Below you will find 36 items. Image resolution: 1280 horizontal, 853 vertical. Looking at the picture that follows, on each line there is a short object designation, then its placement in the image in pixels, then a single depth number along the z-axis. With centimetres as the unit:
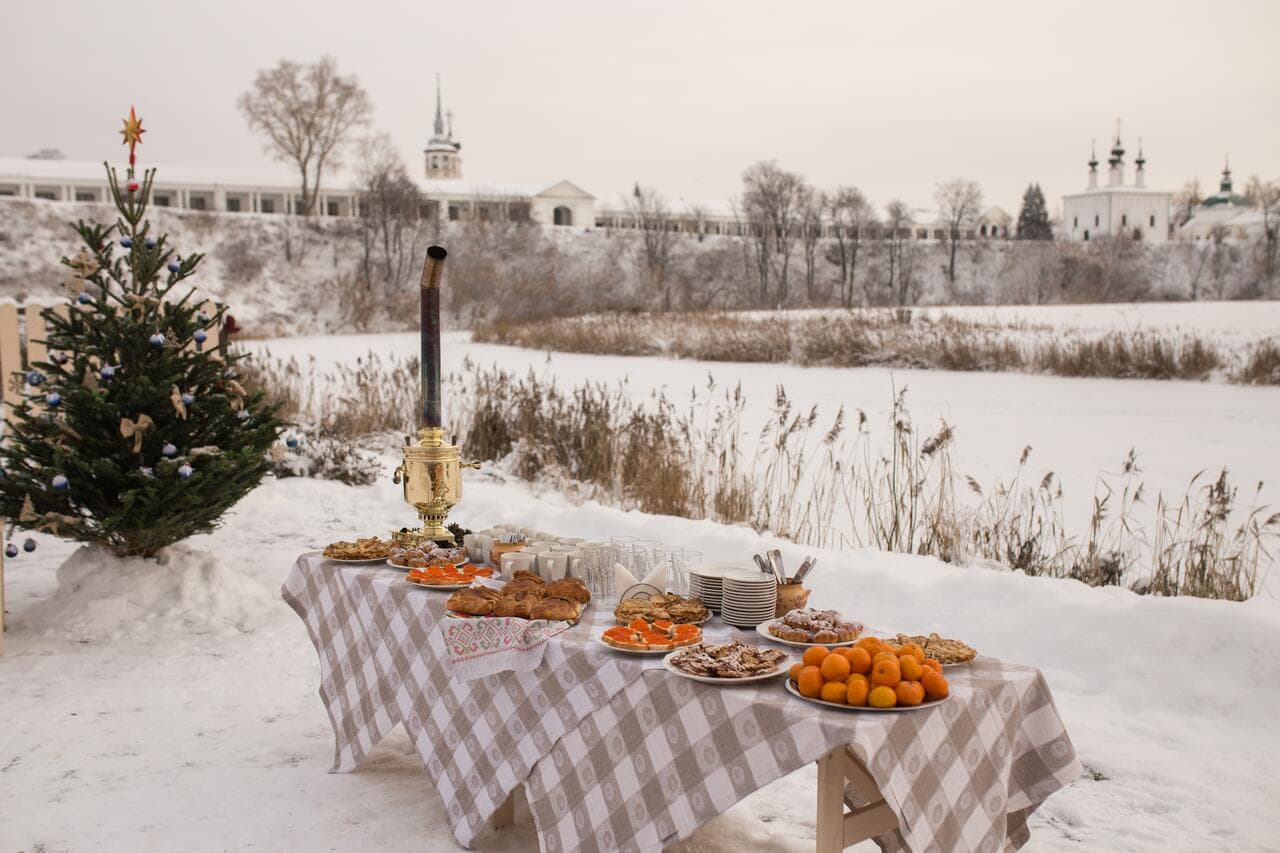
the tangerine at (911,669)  261
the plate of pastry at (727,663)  273
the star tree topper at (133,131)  564
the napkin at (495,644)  315
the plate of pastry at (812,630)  305
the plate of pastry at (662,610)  325
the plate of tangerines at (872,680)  255
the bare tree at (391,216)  4934
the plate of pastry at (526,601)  330
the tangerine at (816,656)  274
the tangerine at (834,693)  257
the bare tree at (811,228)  6053
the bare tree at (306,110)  5109
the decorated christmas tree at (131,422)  570
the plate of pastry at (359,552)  427
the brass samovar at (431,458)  411
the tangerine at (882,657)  261
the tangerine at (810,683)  262
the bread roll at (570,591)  350
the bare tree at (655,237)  5409
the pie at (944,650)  287
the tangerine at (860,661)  265
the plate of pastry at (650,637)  299
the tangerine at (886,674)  257
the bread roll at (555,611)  330
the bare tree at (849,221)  6243
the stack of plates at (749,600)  329
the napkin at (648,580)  352
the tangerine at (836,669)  262
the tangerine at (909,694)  255
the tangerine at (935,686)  261
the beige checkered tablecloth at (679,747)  257
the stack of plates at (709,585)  347
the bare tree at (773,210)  6191
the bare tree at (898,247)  6197
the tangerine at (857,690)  254
